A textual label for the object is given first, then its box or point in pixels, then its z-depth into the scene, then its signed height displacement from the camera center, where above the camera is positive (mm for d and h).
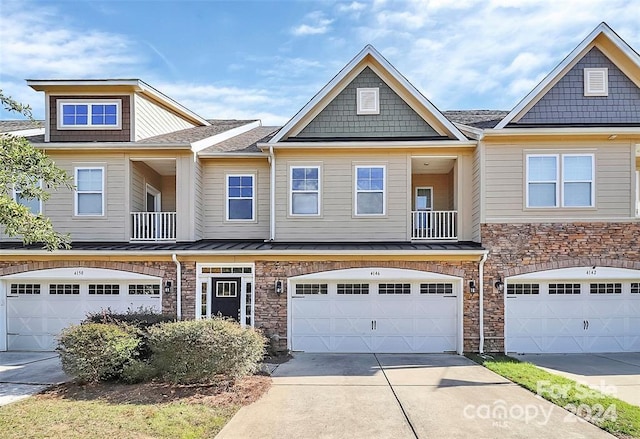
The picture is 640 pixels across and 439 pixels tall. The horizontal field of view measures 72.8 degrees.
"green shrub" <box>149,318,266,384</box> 8523 -2656
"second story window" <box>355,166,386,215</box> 13516 +855
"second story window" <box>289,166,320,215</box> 13609 +860
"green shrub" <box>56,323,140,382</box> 8711 -2731
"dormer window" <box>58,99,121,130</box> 13992 +3343
